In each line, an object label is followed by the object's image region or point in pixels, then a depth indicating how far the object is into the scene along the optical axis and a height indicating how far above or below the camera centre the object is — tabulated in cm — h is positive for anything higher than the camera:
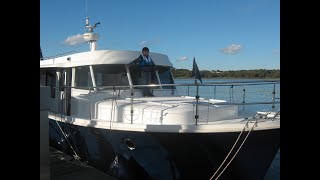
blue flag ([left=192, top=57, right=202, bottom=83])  687 +24
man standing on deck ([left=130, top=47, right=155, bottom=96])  887 +39
